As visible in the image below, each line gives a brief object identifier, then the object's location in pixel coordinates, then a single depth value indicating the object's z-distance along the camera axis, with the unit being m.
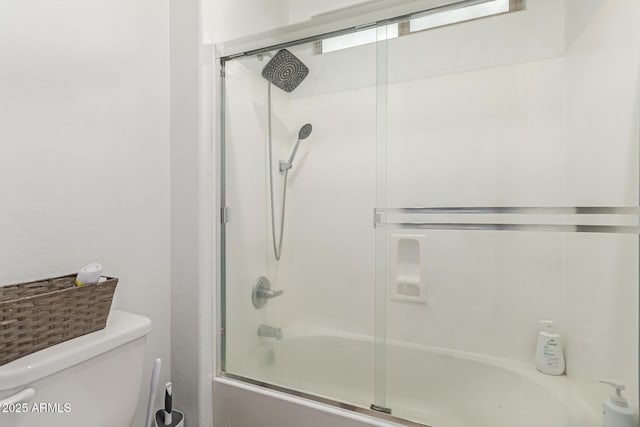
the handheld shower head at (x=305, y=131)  1.46
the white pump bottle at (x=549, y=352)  1.19
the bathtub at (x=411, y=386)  1.08
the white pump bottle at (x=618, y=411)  0.83
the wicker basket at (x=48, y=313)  0.65
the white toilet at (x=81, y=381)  0.62
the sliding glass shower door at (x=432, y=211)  1.09
